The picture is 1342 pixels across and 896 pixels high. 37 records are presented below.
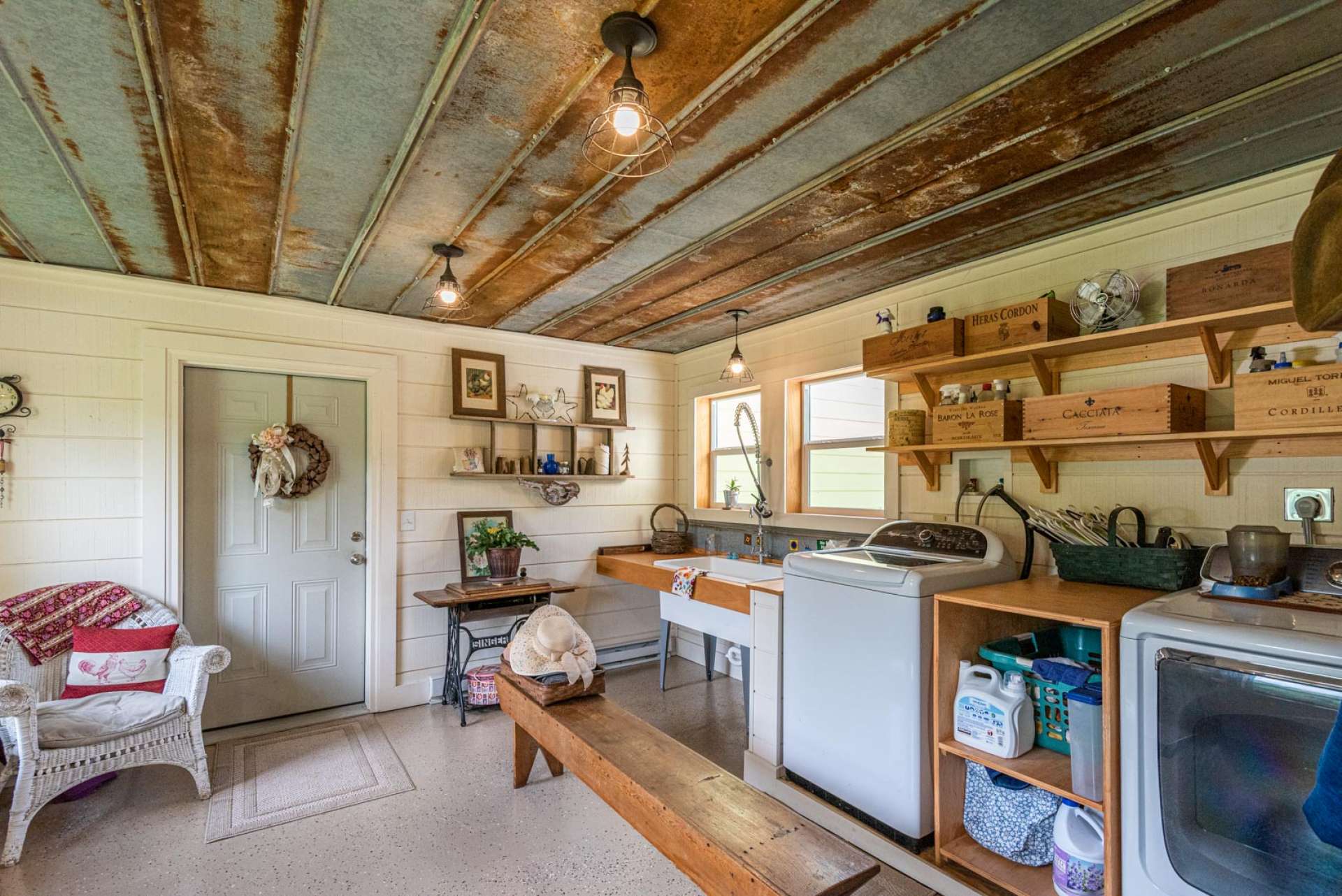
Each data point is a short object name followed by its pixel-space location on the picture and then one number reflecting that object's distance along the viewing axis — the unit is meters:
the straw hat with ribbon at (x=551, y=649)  2.55
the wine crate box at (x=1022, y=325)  2.40
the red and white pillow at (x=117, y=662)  2.78
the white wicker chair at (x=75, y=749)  2.33
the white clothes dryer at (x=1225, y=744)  1.40
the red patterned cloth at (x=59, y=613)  2.76
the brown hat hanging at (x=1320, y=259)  0.70
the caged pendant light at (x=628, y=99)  1.40
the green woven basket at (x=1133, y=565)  2.06
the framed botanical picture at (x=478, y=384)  4.01
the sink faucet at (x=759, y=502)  3.90
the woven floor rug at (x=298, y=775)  2.64
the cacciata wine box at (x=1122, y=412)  2.07
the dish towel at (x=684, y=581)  3.51
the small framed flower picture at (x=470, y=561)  4.02
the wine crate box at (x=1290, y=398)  1.76
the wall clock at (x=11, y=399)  2.90
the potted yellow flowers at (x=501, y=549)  3.85
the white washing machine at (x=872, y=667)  2.20
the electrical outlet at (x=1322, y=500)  1.96
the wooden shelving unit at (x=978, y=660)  1.71
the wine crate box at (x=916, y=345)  2.67
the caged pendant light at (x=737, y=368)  3.73
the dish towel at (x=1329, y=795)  0.79
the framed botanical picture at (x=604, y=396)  4.50
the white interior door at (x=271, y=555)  3.40
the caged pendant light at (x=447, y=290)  2.75
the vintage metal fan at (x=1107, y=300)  2.29
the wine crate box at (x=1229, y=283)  1.88
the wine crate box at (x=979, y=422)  2.49
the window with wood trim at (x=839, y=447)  3.52
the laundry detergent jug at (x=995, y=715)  2.02
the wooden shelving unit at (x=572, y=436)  4.14
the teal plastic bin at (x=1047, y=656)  2.04
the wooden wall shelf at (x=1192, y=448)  1.96
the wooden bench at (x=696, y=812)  1.53
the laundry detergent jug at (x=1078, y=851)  1.83
